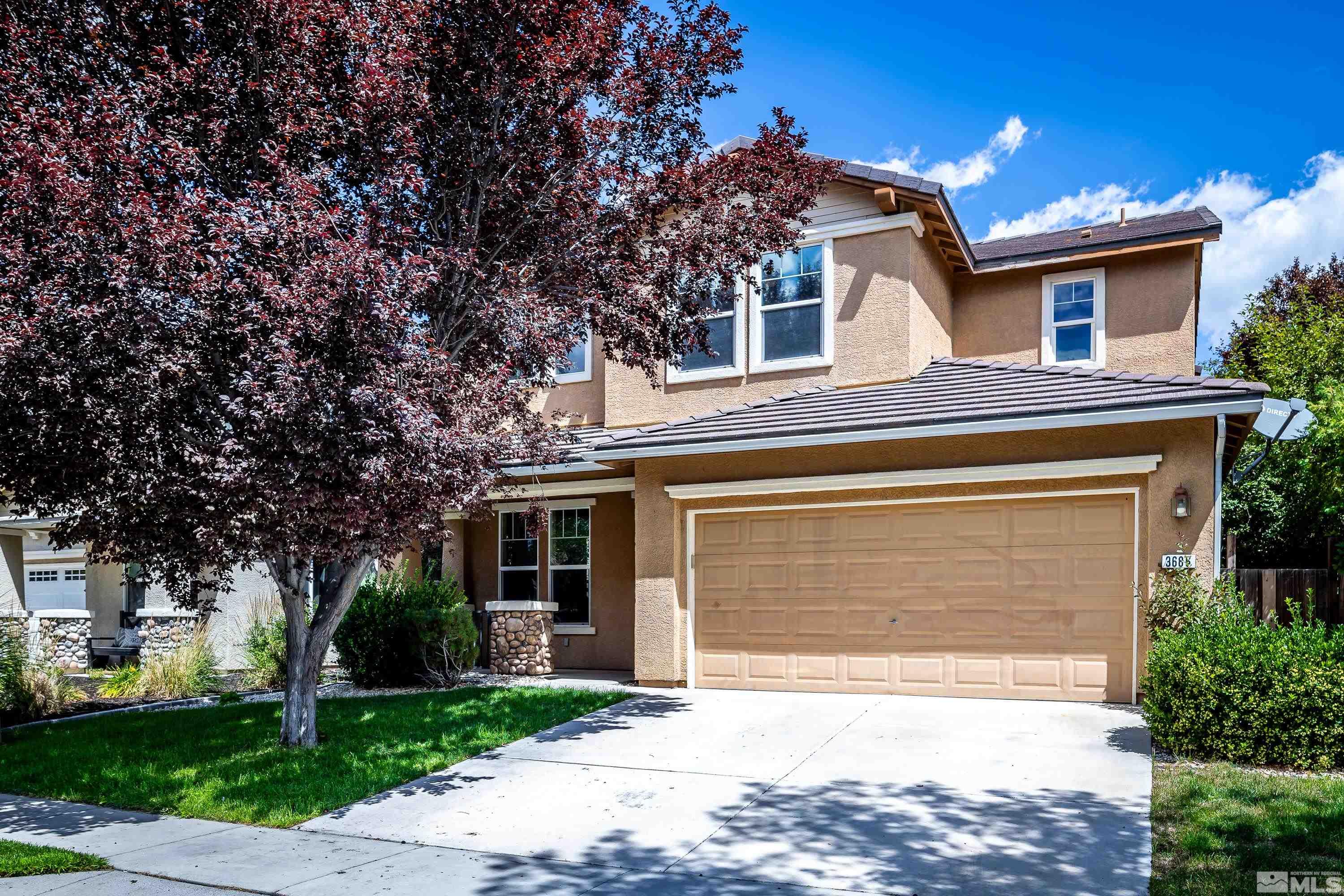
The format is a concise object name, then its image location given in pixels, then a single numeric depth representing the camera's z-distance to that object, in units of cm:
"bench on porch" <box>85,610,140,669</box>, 1920
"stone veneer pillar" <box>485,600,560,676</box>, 1459
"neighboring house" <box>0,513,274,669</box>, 1812
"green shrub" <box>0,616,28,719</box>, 1244
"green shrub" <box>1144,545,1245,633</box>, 980
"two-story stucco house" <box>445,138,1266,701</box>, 1086
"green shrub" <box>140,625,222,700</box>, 1448
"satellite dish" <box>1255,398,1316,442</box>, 1004
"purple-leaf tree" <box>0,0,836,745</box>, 702
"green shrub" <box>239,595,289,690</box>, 1530
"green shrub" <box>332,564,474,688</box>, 1429
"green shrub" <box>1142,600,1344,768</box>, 791
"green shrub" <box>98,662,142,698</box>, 1454
